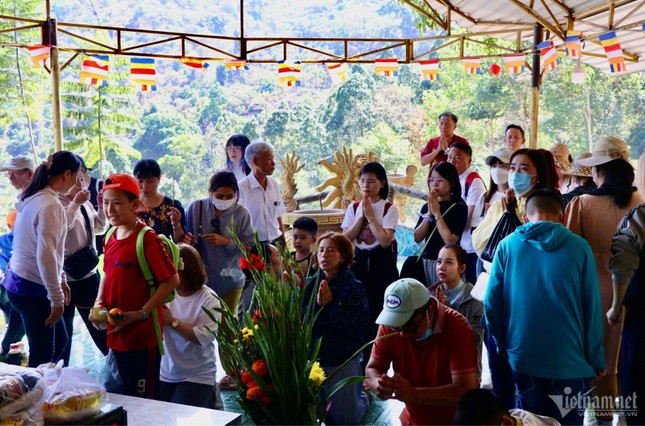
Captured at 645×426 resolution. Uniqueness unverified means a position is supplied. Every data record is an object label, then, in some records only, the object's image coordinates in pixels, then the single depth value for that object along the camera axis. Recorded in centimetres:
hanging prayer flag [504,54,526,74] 790
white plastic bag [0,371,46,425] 142
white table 177
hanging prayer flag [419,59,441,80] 855
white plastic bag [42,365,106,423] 159
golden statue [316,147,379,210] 586
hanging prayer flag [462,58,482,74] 862
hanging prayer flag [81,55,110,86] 728
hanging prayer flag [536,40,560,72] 683
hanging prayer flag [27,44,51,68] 654
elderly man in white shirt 391
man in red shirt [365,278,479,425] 210
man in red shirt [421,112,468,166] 532
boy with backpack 249
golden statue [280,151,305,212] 560
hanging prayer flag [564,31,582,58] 662
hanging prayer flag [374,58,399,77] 853
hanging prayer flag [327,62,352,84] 932
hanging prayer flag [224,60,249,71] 865
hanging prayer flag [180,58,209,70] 831
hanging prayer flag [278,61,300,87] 862
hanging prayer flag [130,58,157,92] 750
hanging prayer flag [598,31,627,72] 627
